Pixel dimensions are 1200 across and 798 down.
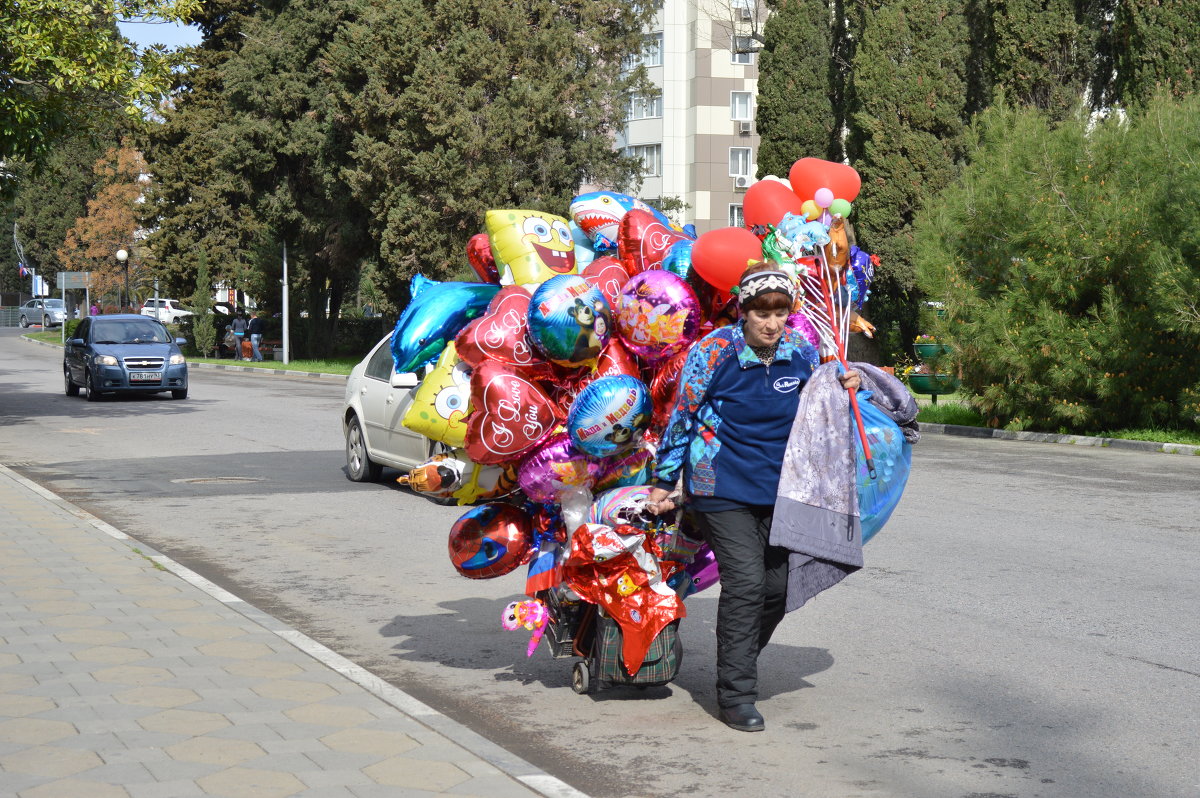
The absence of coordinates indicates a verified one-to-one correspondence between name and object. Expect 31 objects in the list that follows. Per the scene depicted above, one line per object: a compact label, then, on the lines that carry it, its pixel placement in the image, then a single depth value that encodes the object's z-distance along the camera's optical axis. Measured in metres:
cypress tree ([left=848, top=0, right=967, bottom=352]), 32.72
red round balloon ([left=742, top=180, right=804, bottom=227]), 5.89
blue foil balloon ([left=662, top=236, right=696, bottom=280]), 5.93
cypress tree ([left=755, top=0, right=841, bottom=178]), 37.44
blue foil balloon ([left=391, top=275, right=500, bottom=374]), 6.34
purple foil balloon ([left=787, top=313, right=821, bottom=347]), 5.65
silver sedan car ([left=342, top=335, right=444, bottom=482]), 13.16
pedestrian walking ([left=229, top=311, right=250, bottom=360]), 49.97
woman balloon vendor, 5.46
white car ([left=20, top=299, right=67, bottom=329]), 90.19
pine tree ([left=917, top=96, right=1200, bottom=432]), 19.25
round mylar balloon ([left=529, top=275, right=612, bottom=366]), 5.70
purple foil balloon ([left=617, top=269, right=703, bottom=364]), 5.70
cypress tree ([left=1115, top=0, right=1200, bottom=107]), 24.09
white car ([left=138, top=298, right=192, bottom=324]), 76.31
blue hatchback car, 26.41
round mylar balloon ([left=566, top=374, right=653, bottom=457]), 5.59
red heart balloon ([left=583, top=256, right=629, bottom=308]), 5.99
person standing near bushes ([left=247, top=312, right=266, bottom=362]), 49.38
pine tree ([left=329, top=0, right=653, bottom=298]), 37.28
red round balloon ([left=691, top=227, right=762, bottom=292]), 5.59
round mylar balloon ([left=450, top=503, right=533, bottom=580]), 6.22
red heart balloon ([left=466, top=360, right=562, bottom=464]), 5.75
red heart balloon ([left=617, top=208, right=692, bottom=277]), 6.14
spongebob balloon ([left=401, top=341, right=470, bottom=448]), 6.01
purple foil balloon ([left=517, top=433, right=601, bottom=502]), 5.83
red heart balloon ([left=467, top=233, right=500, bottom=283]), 6.67
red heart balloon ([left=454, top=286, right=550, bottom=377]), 5.92
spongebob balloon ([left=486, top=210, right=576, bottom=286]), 6.30
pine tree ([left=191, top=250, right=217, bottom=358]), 48.78
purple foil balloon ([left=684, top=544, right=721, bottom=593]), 6.04
